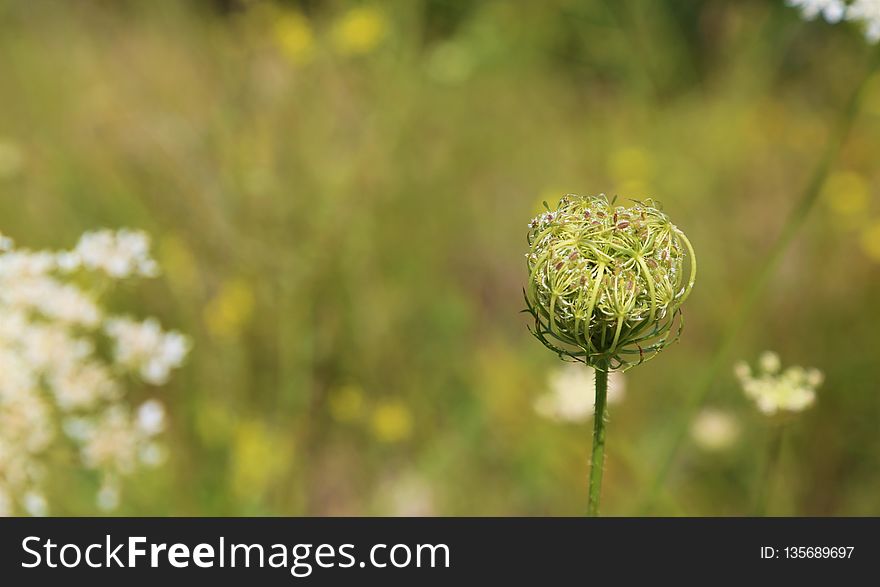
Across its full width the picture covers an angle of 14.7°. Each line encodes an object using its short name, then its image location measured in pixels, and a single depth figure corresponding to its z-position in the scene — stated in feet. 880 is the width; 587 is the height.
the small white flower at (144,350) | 2.38
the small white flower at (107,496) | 2.37
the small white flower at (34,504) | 2.31
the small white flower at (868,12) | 2.38
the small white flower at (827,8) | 2.37
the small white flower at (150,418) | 2.36
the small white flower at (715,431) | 3.32
